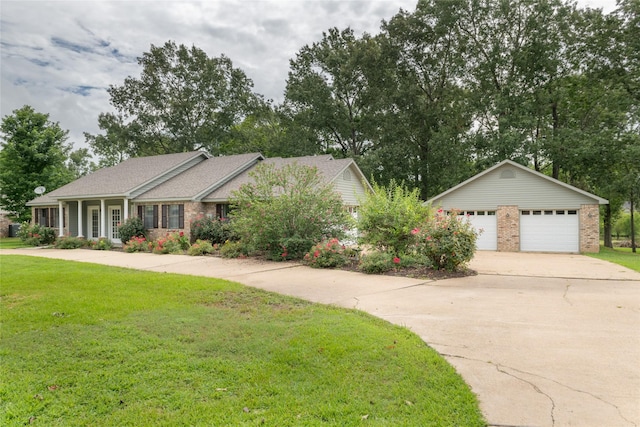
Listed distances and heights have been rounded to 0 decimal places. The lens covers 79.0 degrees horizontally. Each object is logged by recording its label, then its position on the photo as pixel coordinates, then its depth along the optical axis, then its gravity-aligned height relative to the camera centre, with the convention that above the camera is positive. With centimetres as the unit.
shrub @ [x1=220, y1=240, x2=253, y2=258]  1478 -150
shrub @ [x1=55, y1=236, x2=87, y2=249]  1964 -153
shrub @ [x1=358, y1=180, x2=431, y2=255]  1155 -29
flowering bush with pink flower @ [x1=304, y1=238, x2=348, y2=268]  1183 -139
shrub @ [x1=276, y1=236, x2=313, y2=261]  1335 -130
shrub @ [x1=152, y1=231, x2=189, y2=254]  1653 -140
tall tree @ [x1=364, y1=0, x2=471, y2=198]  2672 +787
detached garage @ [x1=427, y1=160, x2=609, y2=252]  1767 -7
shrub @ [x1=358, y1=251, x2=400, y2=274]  1079 -148
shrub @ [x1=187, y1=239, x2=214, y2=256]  1586 -153
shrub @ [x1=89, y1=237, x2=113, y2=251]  1903 -159
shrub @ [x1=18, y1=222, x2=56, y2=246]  2117 -124
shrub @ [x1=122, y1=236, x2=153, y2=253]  1747 -152
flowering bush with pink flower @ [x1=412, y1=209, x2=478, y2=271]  1037 -84
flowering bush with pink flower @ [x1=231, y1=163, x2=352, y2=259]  1371 -32
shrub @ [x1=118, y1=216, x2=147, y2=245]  1923 -83
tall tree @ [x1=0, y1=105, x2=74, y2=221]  2616 +387
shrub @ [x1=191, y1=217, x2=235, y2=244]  1766 -84
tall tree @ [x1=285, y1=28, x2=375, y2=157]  2892 +902
